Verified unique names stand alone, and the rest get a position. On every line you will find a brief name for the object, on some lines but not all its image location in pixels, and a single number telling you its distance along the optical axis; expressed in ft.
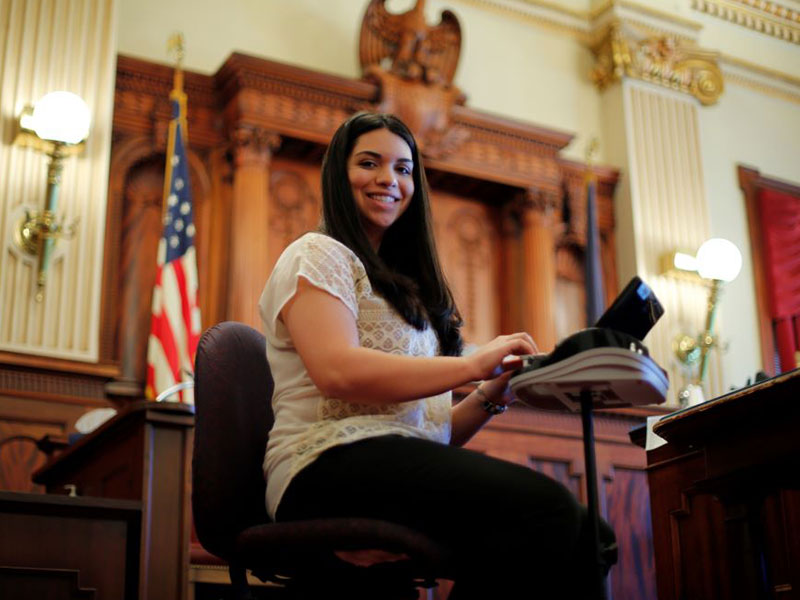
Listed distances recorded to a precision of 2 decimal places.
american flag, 16.65
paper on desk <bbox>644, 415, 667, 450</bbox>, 9.35
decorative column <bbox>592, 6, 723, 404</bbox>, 22.41
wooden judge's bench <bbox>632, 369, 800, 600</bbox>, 6.87
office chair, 5.44
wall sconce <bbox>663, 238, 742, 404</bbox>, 21.62
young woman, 5.29
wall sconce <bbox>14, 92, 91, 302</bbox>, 16.31
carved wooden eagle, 20.31
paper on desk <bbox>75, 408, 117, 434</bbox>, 13.66
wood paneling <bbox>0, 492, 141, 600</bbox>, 8.25
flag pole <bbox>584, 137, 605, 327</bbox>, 21.30
